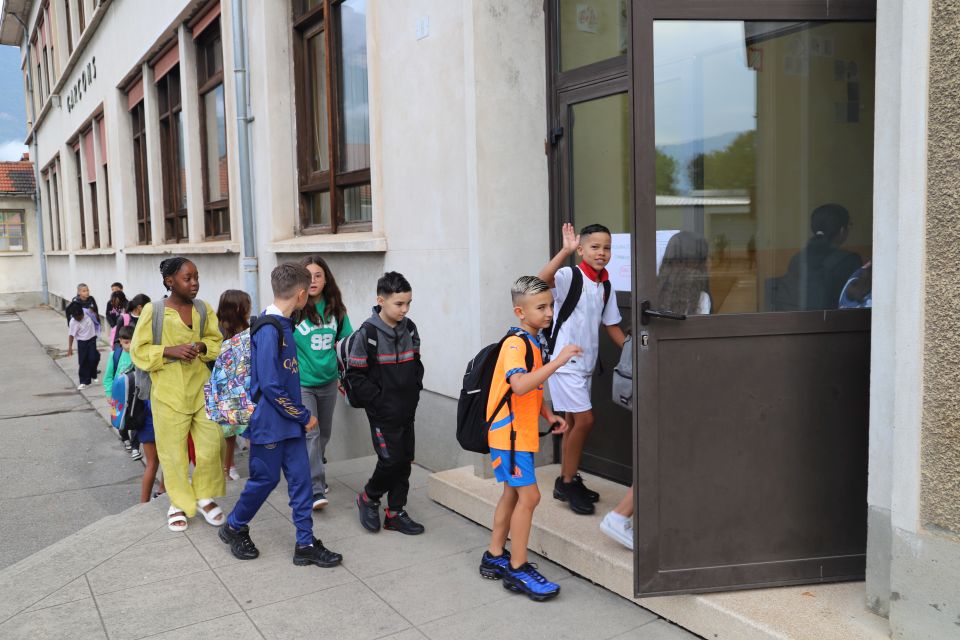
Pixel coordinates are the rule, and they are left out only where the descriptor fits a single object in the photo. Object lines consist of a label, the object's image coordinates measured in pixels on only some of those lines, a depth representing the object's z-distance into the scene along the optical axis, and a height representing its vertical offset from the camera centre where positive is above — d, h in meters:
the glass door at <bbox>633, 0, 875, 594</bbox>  3.46 -0.31
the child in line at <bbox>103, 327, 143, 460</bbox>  6.52 -0.95
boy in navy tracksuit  4.26 -0.91
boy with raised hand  4.50 -0.59
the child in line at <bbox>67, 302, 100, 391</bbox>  12.60 -1.35
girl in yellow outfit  5.10 -0.92
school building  2.90 -0.03
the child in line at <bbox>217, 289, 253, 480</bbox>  5.86 -0.47
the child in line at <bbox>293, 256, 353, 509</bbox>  5.35 -0.64
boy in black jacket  4.56 -0.77
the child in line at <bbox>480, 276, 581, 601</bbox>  3.75 -0.87
